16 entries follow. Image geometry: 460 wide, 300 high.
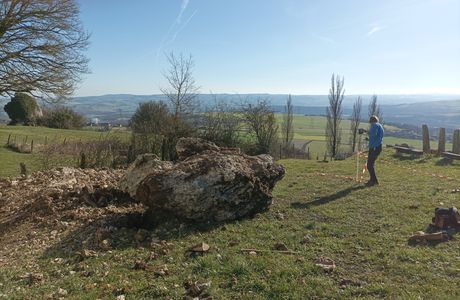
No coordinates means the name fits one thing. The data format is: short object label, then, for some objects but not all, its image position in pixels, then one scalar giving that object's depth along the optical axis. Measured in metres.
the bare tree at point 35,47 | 17.12
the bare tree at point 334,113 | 45.38
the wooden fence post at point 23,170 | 13.45
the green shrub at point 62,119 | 48.62
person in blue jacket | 11.46
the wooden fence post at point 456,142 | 20.60
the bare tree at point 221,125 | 20.84
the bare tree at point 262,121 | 28.98
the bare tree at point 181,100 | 22.41
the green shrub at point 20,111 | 47.72
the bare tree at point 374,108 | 50.31
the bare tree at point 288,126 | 45.53
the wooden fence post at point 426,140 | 20.89
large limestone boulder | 7.21
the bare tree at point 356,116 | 52.78
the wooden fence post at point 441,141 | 20.20
